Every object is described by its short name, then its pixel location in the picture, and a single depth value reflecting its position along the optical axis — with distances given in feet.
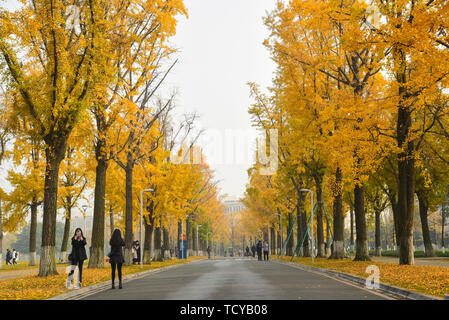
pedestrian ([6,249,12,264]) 177.17
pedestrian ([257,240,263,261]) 164.04
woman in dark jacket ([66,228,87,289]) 52.19
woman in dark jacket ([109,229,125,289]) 53.93
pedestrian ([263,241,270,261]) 158.10
